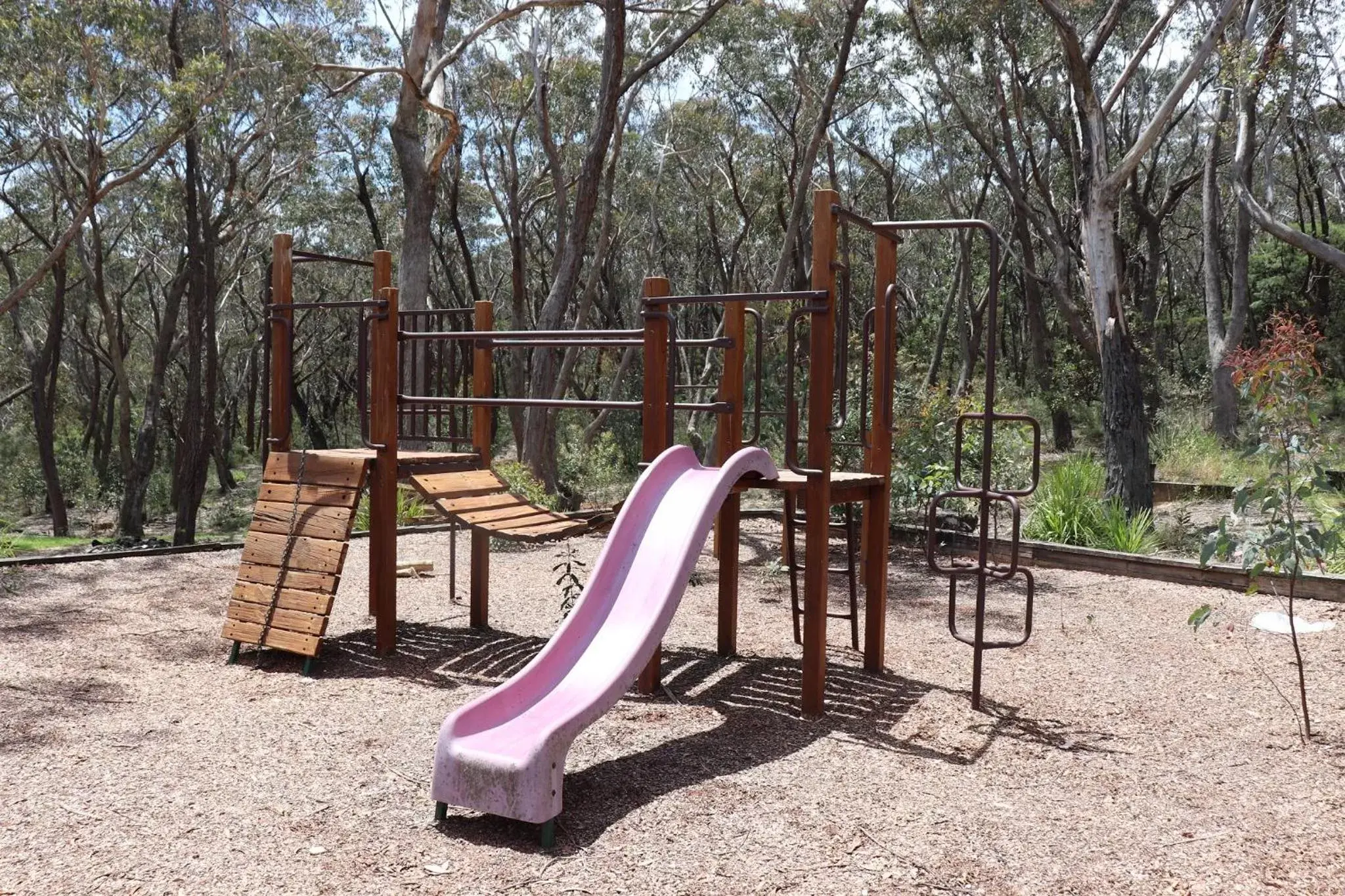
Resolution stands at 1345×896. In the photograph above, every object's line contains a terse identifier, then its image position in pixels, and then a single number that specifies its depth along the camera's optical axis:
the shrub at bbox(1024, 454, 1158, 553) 10.17
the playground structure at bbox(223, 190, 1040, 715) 5.34
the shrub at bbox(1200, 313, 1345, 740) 4.86
